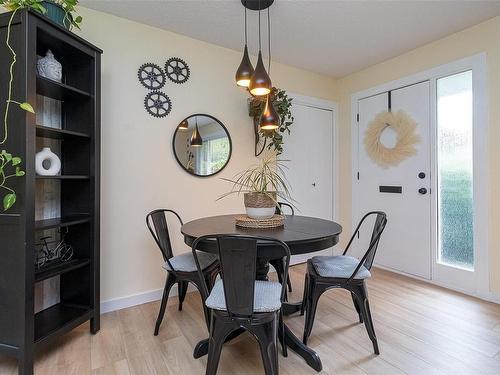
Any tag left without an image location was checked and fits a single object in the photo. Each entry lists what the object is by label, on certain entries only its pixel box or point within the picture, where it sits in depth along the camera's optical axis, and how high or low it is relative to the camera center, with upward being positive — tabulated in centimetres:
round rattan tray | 177 -22
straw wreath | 297 +55
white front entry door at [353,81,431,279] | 287 -4
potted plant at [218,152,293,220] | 182 -7
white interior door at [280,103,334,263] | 340 +35
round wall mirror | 262 +42
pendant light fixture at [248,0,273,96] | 186 +72
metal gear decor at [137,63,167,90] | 240 +97
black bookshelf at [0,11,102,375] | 143 -5
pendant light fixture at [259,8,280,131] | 211 +52
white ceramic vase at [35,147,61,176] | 163 +15
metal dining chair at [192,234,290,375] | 124 -55
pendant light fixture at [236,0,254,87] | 195 +81
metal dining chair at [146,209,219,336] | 181 -51
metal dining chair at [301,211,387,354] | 167 -56
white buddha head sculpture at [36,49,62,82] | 166 +73
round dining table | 144 -27
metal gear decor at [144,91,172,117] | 244 +75
